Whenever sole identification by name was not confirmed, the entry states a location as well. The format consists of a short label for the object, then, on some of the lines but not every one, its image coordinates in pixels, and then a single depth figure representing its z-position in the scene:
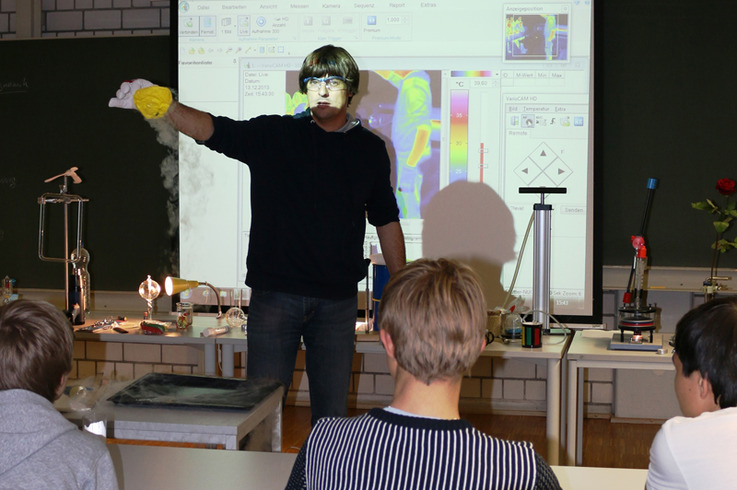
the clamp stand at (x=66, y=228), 3.33
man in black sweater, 2.14
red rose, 3.51
